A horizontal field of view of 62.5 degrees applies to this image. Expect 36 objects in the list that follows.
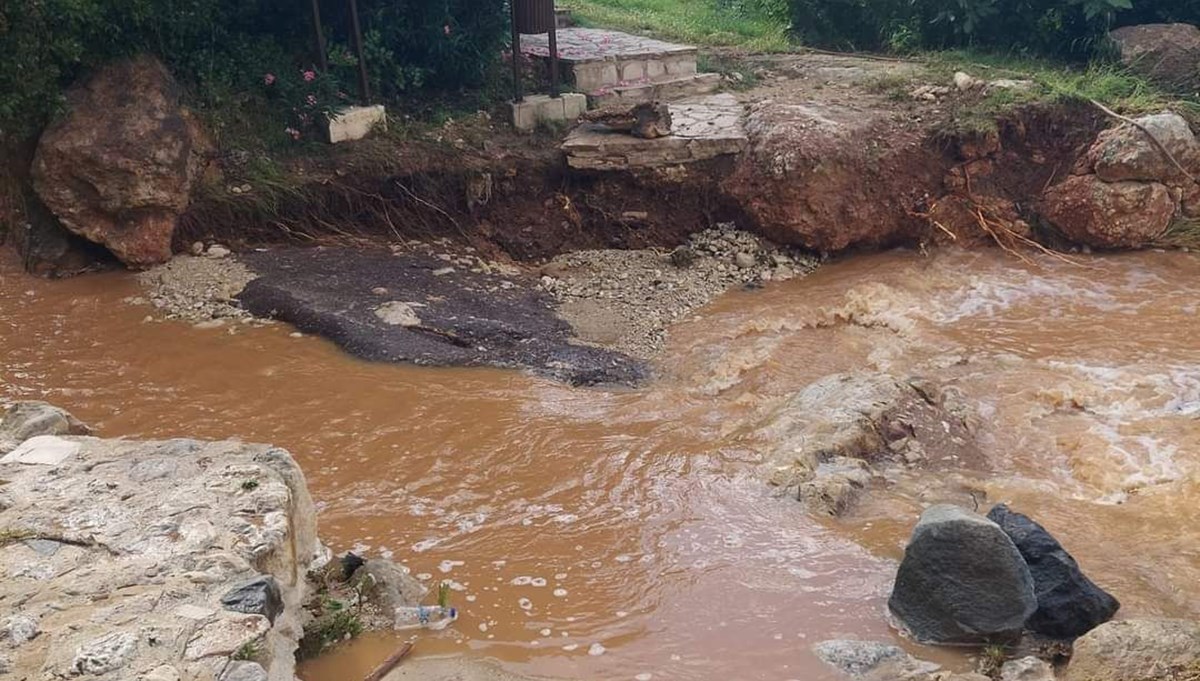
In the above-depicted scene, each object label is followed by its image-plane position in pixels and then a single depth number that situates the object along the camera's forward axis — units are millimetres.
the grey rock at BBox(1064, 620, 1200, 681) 3980
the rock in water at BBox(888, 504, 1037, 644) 4484
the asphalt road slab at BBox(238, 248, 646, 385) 7605
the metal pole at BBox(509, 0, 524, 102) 9953
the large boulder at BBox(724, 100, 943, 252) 9781
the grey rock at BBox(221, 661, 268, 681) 3079
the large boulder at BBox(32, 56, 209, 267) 8461
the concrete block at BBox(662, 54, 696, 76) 11500
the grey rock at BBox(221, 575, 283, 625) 3387
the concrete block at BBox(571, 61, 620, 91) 10836
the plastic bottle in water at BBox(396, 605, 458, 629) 4406
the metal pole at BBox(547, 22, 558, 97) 10042
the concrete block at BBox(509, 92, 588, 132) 10234
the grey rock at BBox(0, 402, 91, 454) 4594
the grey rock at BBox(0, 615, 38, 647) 3146
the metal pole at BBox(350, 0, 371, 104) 9219
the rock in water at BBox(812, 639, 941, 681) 4207
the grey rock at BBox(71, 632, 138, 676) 3033
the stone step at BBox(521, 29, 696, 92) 10922
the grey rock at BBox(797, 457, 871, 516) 5621
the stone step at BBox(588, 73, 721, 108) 10828
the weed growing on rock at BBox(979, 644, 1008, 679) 4297
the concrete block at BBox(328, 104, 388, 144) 9461
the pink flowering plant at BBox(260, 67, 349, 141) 9398
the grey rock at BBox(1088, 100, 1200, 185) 9531
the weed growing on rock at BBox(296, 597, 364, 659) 4075
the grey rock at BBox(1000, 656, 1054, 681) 4207
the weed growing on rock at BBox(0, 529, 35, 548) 3664
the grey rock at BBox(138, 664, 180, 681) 3016
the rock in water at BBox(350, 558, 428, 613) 4488
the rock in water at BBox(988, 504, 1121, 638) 4512
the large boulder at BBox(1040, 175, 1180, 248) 9555
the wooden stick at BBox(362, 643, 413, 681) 3973
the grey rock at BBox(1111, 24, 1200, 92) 10836
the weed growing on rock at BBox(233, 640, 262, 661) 3169
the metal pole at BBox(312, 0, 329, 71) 9103
